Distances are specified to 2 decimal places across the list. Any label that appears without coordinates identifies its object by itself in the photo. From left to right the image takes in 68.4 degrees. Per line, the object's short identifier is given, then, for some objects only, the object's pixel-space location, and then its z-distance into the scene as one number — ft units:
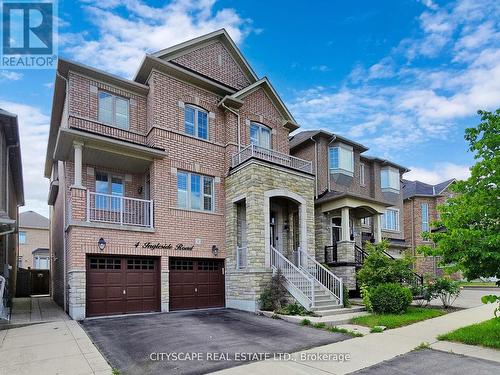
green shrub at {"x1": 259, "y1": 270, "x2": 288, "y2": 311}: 43.65
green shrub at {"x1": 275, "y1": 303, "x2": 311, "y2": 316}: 40.40
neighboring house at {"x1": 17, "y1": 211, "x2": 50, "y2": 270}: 126.31
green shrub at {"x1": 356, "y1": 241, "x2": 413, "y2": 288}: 42.84
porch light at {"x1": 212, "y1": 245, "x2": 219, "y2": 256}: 50.14
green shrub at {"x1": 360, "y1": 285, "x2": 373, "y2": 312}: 41.86
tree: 24.80
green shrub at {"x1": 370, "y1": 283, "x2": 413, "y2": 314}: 40.24
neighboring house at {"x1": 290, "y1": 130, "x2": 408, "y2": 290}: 57.82
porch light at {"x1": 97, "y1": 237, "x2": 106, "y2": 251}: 40.83
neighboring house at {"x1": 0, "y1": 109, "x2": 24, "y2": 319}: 39.39
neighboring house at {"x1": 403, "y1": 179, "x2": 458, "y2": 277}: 92.38
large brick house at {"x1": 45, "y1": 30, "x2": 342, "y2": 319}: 41.93
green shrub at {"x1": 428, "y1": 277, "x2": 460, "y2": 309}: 44.75
